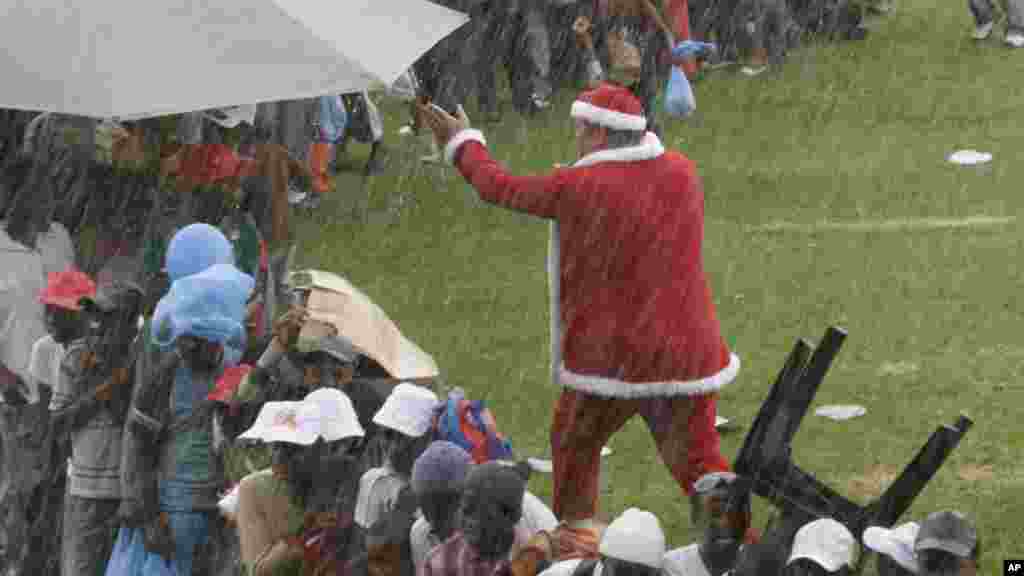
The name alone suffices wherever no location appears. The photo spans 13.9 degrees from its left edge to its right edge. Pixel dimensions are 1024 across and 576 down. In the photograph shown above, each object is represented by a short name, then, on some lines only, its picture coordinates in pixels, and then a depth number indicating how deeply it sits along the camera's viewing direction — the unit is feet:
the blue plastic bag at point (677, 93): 102.19
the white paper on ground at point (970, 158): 99.38
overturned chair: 40.34
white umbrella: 54.61
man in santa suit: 51.85
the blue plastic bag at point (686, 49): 103.19
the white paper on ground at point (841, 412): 66.07
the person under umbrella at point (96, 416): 50.47
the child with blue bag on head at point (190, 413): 48.73
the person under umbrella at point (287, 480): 43.99
